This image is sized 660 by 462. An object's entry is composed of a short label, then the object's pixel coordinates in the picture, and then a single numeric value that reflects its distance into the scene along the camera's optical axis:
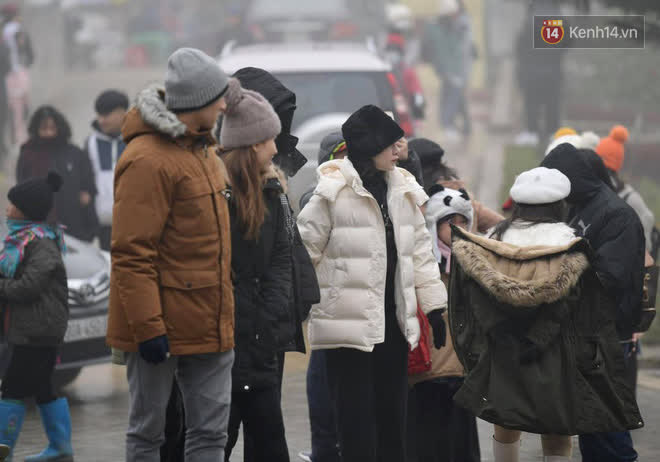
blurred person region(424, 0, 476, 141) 45.53
